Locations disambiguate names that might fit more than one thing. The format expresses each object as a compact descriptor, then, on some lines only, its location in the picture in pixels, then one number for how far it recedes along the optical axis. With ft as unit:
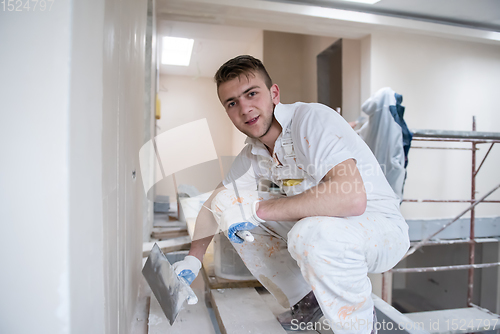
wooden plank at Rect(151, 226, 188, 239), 7.91
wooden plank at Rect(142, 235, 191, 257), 6.91
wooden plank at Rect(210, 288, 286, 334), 3.52
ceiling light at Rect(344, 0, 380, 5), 9.26
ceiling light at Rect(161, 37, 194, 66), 13.75
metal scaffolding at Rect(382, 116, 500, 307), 7.34
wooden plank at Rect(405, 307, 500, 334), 6.93
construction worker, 3.12
